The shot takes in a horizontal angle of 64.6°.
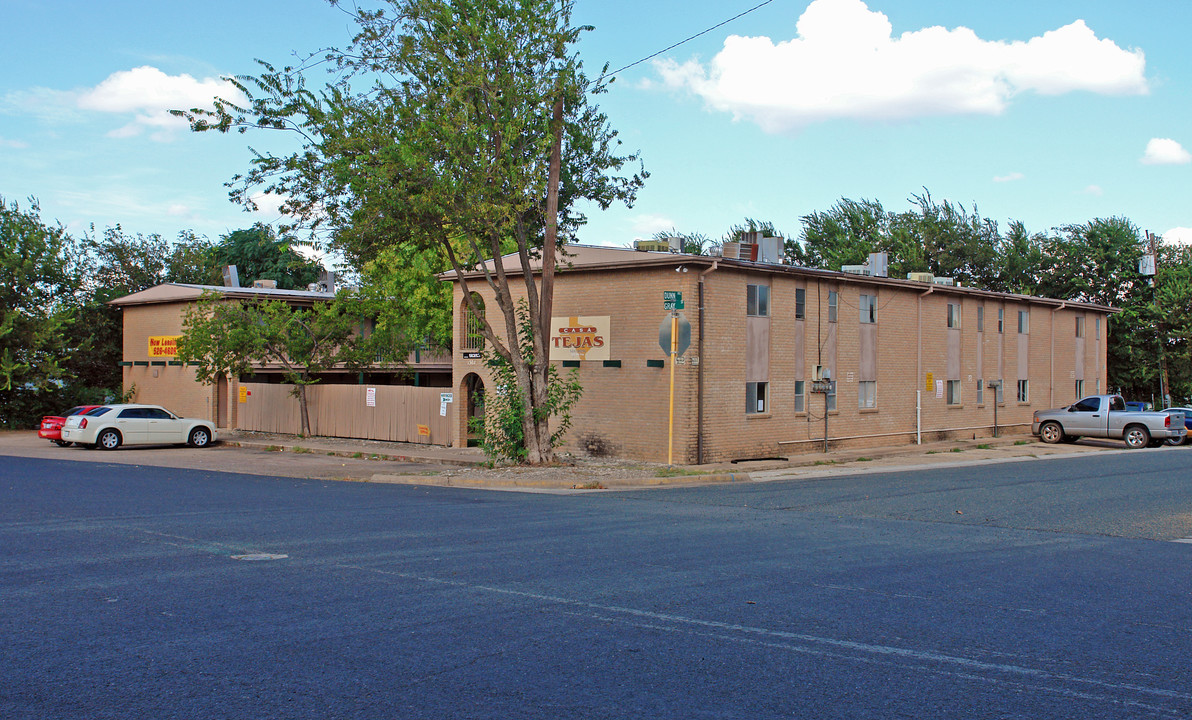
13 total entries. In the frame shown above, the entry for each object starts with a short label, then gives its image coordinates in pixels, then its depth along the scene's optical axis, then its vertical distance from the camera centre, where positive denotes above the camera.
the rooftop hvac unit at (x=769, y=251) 28.47 +4.02
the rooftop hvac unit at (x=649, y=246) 28.39 +4.14
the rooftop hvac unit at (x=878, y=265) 31.62 +4.05
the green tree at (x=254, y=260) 63.34 +8.20
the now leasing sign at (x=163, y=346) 37.09 +1.35
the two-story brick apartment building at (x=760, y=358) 23.36 +0.72
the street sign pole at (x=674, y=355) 22.07 +0.65
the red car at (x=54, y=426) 28.81 -1.45
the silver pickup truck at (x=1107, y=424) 30.11 -1.27
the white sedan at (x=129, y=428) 27.83 -1.46
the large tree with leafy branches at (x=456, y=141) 19.28 +5.05
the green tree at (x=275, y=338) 30.50 +1.38
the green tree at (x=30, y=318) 37.09 +2.42
